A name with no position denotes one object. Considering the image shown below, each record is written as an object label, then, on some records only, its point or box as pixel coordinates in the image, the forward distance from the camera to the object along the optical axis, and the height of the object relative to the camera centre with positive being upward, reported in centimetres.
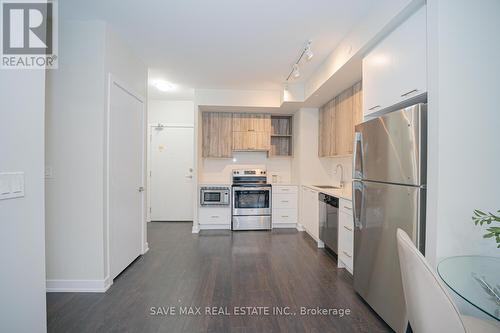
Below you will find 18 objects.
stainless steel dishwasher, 286 -76
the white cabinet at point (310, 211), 353 -80
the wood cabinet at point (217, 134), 454 +63
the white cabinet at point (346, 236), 249 -82
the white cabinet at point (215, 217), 430 -102
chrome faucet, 379 -18
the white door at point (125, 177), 236 -15
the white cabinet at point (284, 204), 439 -78
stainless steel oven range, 429 -81
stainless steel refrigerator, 146 -26
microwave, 428 -62
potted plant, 93 -28
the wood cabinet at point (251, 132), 454 +69
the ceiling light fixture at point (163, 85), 382 +142
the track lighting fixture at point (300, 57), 246 +134
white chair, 84 -53
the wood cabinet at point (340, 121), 295 +67
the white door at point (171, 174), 488 -21
